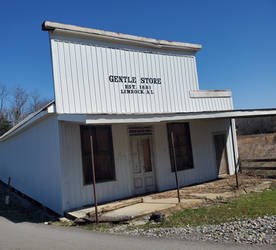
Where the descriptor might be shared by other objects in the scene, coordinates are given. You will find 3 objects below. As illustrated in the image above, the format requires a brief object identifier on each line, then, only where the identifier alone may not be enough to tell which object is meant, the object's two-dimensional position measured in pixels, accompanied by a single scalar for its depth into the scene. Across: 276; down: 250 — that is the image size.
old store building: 8.62
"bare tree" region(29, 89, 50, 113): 44.12
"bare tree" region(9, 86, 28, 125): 41.71
